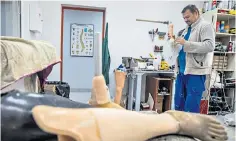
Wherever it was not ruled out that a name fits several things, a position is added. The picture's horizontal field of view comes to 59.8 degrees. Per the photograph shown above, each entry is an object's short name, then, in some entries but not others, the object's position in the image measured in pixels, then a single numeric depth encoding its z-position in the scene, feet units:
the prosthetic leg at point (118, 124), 1.71
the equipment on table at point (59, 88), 7.91
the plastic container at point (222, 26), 10.54
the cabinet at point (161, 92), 10.52
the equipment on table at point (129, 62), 10.21
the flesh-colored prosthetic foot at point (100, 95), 2.77
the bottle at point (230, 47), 10.42
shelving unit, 10.48
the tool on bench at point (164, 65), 10.98
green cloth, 10.55
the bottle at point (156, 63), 11.48
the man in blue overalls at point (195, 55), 6.61
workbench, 10.09
